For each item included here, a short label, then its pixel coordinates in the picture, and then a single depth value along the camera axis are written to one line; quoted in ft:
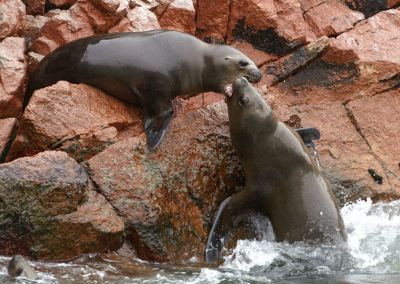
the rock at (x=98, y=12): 62.54
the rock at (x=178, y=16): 67.21
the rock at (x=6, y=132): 49.65
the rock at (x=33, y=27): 60.85
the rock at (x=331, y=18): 70.88
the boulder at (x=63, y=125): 47.73
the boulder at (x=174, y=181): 45.60
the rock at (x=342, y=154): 56.03
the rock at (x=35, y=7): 63.46
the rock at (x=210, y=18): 69.46
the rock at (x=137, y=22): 63.41
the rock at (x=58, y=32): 60.13
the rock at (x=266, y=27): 68.64
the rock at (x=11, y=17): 57.88
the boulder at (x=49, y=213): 41.93
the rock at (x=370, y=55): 64.90
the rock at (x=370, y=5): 76.02
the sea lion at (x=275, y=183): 48.49
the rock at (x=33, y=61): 57.72
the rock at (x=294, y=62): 66.23
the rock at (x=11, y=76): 53.36
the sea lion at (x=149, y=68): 53.06
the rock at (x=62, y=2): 64.74
